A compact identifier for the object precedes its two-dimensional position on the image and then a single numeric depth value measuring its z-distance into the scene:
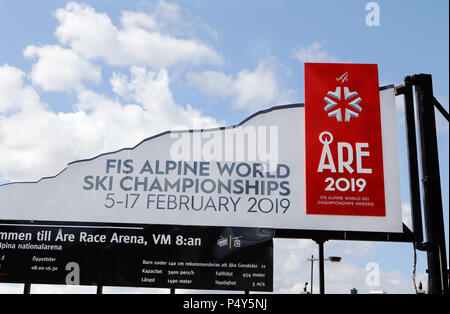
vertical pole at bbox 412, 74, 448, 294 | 9.69
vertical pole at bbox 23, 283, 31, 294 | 10.49
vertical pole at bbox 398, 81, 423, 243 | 10.73
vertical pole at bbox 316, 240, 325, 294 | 10.17
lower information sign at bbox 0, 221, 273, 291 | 10.29
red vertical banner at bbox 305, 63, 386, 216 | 10.84
